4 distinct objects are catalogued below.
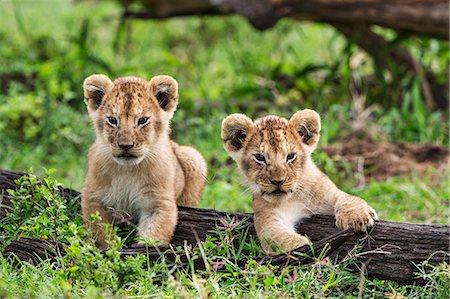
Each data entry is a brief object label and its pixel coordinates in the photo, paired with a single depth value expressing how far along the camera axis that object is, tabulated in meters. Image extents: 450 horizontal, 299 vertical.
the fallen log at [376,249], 11.97
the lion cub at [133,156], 12.93
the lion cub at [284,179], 12.27
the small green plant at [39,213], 12.70
